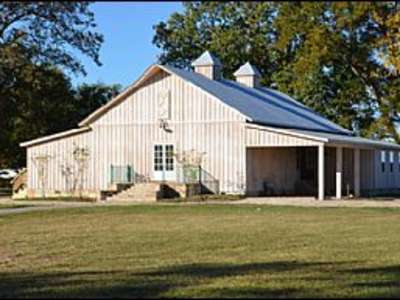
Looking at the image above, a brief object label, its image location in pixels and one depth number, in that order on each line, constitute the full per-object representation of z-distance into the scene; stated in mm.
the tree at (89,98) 61247
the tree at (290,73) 50906
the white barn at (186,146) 39781
